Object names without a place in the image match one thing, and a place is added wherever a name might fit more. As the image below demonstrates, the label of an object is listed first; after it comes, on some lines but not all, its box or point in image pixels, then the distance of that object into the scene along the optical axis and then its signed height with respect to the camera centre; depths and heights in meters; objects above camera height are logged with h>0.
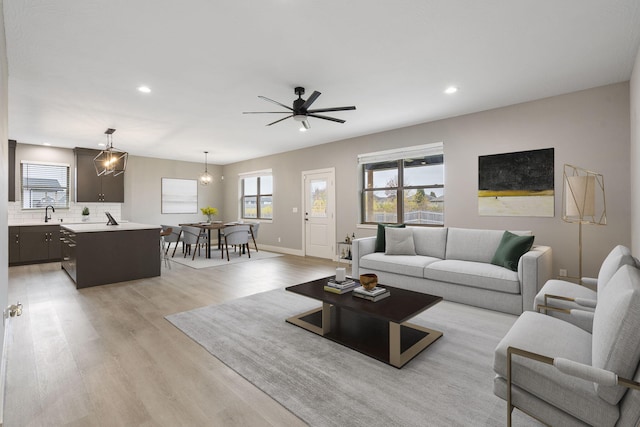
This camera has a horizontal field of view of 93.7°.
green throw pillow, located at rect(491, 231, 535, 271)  3.39 -0.43
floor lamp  3.26 +0.18
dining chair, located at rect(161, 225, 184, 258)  6.82 -0.53
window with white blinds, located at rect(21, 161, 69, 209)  6.61 +0.64
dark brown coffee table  2.25 -1.07
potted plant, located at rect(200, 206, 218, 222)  7.58 +0.05
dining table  6.75 -0.32
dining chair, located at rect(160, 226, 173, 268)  5.79 -0.49
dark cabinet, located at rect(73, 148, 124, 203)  6.95 +0.73
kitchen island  4.38 -0.62
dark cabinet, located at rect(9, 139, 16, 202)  6.23 +0.87
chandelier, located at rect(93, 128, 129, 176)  5.21 +1.21
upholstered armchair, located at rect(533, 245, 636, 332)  1.89 -0.62
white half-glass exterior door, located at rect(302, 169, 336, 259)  6.69 +0.00
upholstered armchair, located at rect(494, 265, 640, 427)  1.18 -0.71
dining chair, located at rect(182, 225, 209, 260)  6.66 -0.49
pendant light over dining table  7.83 +0.91
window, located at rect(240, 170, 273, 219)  8.52 +0.53
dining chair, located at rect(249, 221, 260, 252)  7.29 -0.43
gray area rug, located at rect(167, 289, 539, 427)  1.72 -1.13
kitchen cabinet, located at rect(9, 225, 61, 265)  5.89 -0.63
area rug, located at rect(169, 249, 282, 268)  6.09 -1.03
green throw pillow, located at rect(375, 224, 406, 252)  4.72 -0.43
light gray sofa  3.19 -0.65
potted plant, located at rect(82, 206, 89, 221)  6.78 -0.01
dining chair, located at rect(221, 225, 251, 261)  6.59 -0.48
